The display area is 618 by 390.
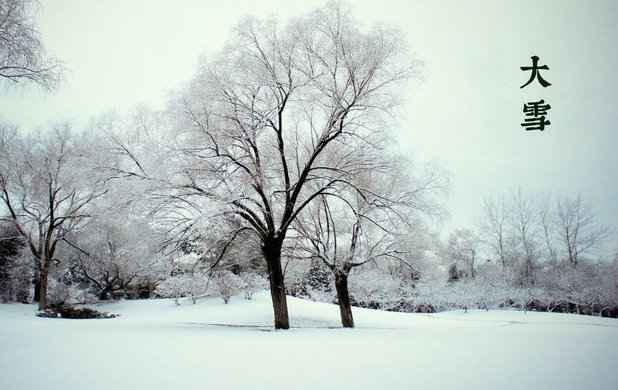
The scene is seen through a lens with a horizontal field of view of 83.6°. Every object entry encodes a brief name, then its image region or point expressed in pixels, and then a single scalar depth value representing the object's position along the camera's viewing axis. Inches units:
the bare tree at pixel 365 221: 431.2
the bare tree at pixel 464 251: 1493.6
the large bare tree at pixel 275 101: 378.6
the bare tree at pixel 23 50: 237.8
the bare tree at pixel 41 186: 787.4
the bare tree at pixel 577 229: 1170.0
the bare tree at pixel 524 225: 1240.1
